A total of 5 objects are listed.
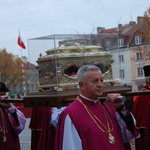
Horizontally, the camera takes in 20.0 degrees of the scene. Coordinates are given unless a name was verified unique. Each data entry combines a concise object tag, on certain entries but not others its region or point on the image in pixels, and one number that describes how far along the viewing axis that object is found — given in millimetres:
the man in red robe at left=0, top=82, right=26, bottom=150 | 6746
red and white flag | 20406
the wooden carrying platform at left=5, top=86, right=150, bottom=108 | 4992
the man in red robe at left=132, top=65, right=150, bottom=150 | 8119
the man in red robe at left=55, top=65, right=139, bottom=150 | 4324
